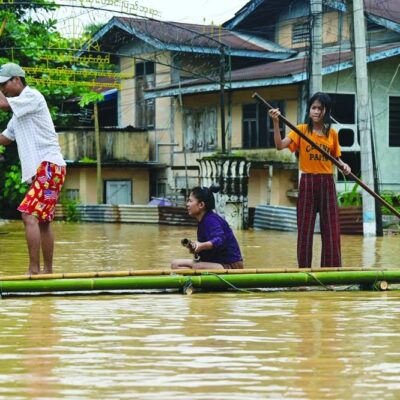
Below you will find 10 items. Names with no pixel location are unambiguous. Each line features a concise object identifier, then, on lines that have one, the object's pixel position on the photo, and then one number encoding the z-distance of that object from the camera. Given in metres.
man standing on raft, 8.12
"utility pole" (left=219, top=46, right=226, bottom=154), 24.92
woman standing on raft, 9.05
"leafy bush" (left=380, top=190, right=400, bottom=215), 22.45
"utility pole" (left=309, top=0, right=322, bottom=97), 19.12
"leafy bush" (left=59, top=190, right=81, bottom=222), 27.22
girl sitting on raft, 8.45
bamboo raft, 7.39
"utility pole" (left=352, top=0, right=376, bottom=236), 18.50
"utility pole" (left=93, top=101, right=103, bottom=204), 29.14
